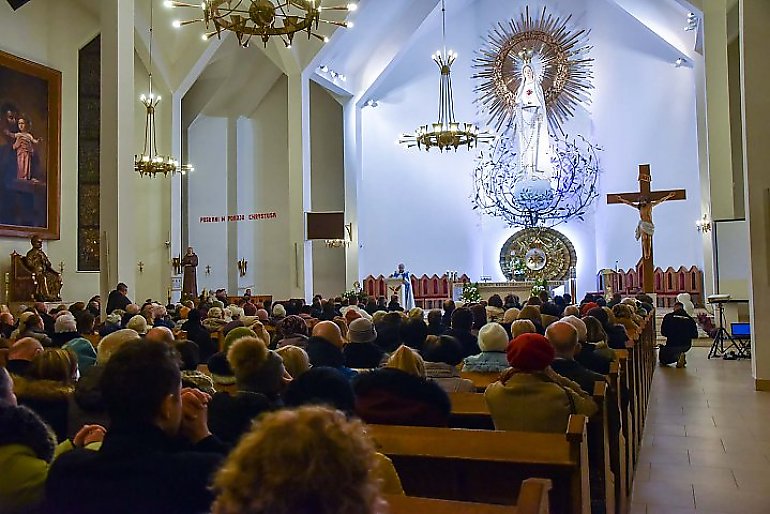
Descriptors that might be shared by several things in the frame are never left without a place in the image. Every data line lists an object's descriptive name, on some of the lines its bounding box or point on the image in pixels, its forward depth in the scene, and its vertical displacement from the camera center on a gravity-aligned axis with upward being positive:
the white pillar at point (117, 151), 10.21 +2.00
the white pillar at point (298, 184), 14.52 +2.06
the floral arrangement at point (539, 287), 12.08 -0.15
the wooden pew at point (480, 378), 4.11 -0.60
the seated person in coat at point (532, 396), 2.92 -0.49
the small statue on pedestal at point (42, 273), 12.10 +0.26
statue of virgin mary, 16.88 +3.51
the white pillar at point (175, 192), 14.56 +1.95
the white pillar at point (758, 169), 7.07 +1.07
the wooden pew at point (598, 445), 2.90 -0.71
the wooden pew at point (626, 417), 3.98 -0.84
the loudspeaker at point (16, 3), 12.05 +4.89
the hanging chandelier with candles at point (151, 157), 12.62 +2.43
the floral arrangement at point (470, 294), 12.69 -0.26
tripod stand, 9.73 -0.95
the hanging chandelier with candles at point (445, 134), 11.66 +2.52
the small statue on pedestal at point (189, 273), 14.42 +0.25
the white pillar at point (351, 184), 16.72 +2.36
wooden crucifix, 12.90 +1.40
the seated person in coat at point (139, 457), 1.58 -0.40
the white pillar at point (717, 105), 12.46 +3.04
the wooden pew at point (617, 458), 3.50 -0.91
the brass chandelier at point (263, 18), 7.02 +2.75
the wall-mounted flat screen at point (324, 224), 14.48 +1.20
